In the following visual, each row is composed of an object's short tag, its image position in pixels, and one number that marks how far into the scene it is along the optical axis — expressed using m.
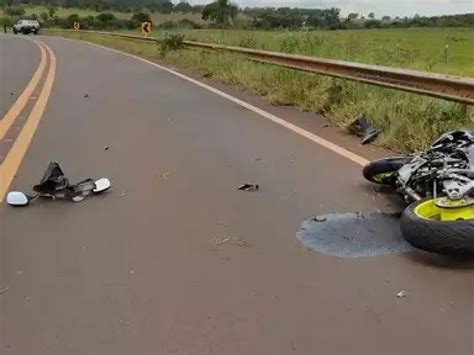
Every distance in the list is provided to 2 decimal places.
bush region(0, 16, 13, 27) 89.07
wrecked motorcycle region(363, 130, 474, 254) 4.14
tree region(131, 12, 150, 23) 71.62
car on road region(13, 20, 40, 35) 67.69
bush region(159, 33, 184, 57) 24.98
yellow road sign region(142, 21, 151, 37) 33.84
